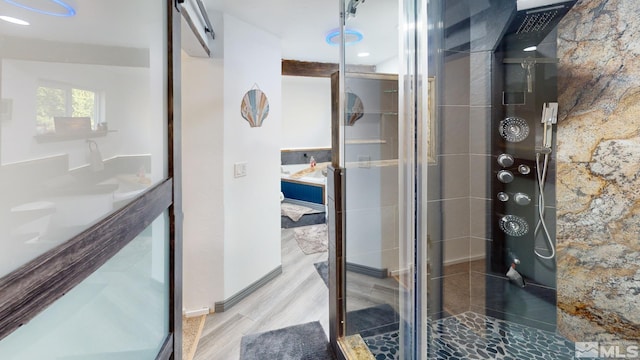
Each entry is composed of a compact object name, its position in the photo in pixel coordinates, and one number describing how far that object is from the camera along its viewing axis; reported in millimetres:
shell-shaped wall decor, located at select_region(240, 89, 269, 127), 2514
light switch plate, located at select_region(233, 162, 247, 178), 2439
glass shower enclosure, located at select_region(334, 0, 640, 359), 1610
